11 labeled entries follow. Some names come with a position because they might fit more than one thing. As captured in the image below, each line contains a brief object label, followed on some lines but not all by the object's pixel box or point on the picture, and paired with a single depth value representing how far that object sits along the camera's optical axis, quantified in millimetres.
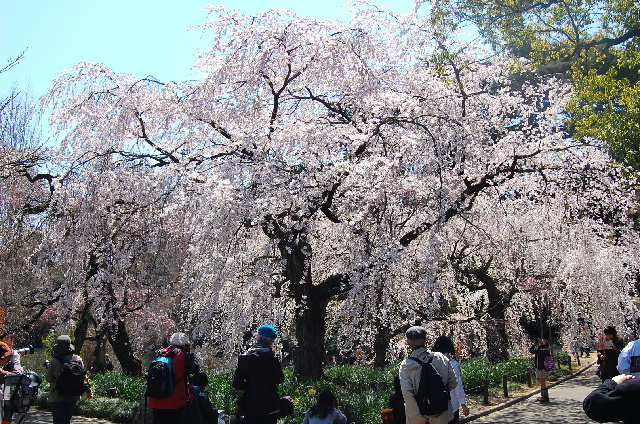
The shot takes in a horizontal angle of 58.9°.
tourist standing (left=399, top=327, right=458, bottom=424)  4824
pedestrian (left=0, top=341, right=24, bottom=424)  5969
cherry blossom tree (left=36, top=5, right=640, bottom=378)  8445
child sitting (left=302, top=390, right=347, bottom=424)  5699
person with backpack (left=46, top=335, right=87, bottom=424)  6723
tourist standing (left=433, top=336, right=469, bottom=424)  5824
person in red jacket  5469
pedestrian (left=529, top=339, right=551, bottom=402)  12731
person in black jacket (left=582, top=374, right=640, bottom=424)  2635
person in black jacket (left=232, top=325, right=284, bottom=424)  5355
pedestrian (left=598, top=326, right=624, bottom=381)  8633
